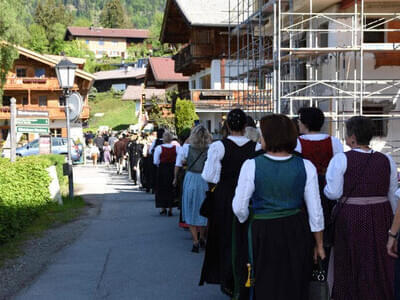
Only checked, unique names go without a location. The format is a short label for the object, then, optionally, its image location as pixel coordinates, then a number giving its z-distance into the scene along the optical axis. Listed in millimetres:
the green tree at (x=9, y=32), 37656
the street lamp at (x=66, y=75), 17031
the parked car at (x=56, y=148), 38719
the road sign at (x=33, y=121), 14405
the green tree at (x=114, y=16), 178250
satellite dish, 16891
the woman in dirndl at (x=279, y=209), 4895
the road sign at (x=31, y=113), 14636
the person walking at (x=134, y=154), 22359
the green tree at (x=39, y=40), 113150
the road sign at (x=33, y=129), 14312
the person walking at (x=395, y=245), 5039
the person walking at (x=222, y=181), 6793
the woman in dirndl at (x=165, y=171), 13609
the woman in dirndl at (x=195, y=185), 9570
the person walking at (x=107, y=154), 36500
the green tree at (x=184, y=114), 34031
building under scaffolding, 16672
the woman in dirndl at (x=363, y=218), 5492
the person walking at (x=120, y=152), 28547
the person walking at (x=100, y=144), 40719
